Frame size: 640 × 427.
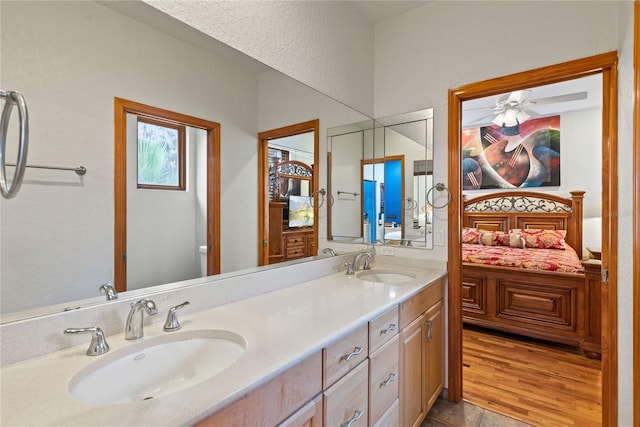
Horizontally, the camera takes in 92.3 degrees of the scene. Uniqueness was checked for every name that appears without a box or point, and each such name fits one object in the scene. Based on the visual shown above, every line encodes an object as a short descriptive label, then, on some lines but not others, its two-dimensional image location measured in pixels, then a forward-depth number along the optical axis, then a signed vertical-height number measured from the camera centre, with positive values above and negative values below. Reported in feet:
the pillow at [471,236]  15.08 -1.19
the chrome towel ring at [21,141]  2.27 +0.55
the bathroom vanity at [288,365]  2.18 -1.36
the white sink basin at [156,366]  2.70 -1.52
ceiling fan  11.49 +4.11
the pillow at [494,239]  14.56 -1.29
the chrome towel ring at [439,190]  6.95 +0.45
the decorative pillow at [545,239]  13.55 -1.21
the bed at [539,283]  9.19 -2.32
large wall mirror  2.78 +1.07
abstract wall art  15.25 +2.98
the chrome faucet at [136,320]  3.22 -1.14
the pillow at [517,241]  13.93 -1.33
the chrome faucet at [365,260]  7.00 -1.11
